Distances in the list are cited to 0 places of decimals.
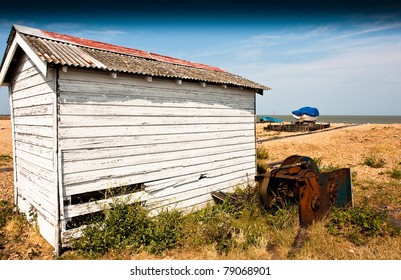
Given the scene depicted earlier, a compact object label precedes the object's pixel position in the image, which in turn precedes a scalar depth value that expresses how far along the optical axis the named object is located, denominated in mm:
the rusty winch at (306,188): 5913
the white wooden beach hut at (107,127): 5508
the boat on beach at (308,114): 40750
